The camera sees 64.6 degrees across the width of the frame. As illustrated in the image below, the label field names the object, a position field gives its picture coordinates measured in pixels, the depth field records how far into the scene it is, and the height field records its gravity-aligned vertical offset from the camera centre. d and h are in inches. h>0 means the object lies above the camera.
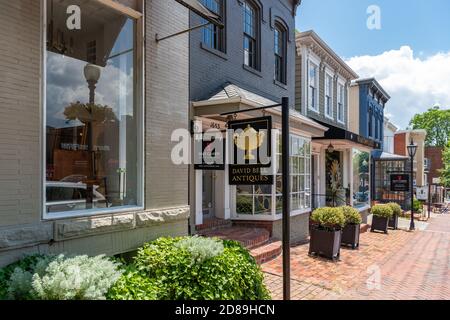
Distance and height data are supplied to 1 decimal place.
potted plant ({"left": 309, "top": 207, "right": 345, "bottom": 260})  308.8 -62.6
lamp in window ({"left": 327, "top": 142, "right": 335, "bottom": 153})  531.4 +21.9
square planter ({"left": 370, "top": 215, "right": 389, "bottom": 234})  501.4 -88.2
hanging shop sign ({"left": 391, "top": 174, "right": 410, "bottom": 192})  632.4 -37.3
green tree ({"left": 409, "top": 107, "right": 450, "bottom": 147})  2132.1 +225.5
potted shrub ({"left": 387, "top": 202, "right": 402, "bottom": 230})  536.1 -84.1
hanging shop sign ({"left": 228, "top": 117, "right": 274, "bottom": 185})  186.1 +6.1
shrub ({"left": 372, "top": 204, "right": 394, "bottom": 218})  500.1 -69.7
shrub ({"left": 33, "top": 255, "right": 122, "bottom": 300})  121.9 -42.1
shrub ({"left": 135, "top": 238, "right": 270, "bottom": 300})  157.5 -52.2
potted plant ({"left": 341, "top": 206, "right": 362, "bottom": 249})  366.6 -67.9
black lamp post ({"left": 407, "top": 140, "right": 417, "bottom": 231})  624.4 +21.9
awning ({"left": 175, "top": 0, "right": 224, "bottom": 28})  192.1 +85.5
